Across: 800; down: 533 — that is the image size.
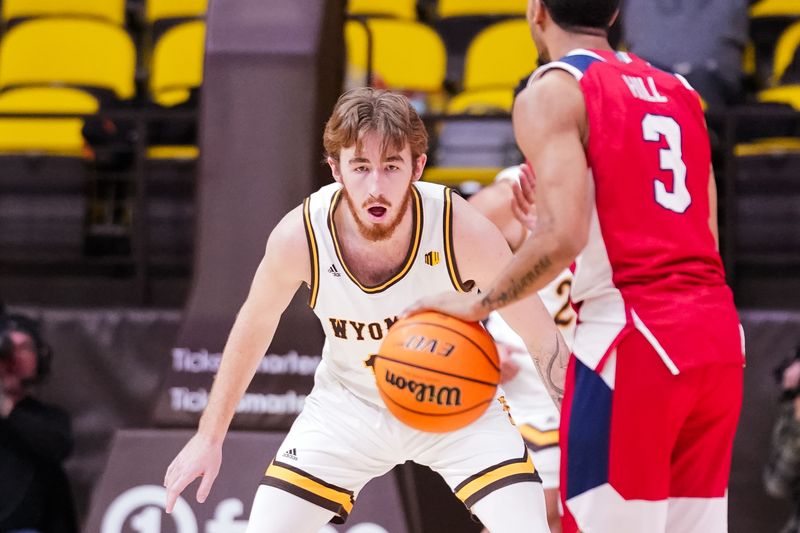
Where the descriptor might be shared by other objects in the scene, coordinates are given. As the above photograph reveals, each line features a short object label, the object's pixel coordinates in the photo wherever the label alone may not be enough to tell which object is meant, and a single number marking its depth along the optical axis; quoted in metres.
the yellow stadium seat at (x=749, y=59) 15.74
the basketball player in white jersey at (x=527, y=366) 9.98
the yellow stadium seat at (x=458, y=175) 13.55
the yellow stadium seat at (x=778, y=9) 15.95
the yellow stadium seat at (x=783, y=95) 13.95
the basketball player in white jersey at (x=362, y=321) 7.55
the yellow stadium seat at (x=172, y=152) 13.95
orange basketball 6.50
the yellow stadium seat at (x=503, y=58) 15.87
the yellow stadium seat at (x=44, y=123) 14.73
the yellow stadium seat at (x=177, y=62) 15.82
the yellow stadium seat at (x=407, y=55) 15.88
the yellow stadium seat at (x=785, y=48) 14.90
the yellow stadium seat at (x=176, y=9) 17.03
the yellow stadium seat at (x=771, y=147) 12.94
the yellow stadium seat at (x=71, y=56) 16.11
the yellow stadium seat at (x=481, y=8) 16.83
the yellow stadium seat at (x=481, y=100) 14.73
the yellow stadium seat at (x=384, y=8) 16.80
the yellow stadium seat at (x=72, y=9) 17.05
